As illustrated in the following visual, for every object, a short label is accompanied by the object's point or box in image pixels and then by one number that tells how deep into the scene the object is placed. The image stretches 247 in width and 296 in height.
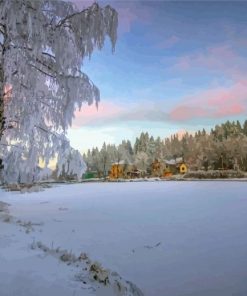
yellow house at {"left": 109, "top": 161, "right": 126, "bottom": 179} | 68.44
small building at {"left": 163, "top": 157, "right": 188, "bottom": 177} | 65.84
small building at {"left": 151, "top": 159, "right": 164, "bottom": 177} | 63.81
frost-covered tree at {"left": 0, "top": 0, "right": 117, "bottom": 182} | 5.37
